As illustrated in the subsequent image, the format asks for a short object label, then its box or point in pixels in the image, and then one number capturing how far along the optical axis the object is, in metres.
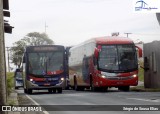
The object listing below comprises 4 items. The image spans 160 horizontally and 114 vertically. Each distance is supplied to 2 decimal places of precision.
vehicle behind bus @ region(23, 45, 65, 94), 33.62
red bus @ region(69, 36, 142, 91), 33.56
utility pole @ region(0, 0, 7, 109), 11.46
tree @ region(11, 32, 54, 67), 109.75
